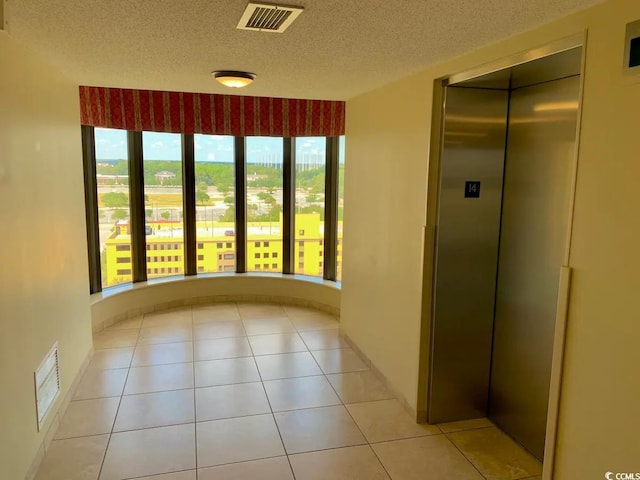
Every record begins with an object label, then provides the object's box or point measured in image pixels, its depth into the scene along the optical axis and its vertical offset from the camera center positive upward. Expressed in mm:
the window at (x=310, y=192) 5621 -69
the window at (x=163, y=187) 5297 -45
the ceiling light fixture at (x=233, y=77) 3018 +691
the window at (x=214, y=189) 5543 -57
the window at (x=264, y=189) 5703 -45
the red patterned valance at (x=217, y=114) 4715 +754
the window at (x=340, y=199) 5473 -142
